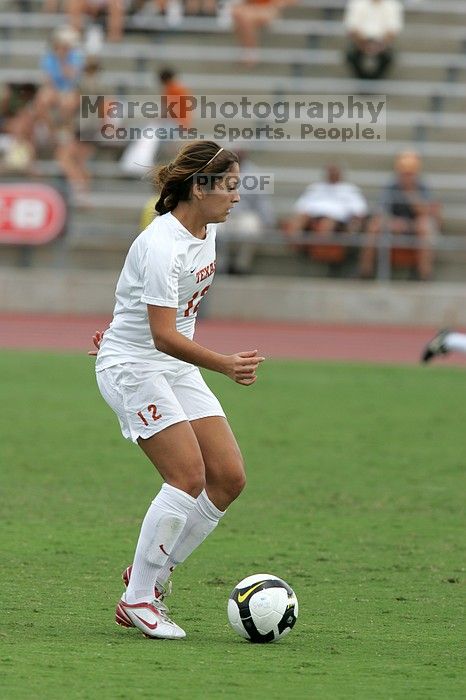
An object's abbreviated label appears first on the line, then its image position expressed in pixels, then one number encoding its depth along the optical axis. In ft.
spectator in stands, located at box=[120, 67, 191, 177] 65.98
